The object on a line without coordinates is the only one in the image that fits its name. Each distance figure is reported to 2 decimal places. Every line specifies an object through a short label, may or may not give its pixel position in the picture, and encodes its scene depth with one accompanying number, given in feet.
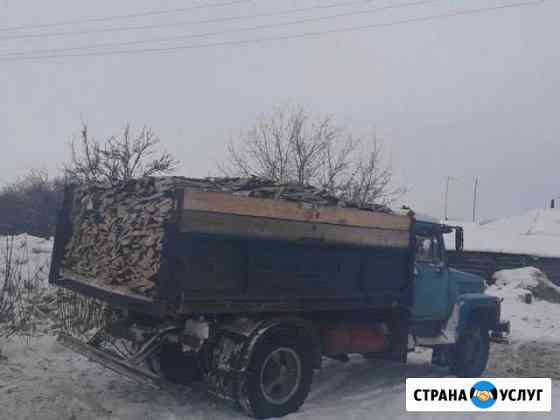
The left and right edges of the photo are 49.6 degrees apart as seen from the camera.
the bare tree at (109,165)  86.69
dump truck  19.57
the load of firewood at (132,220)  20.18
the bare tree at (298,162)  93.20
